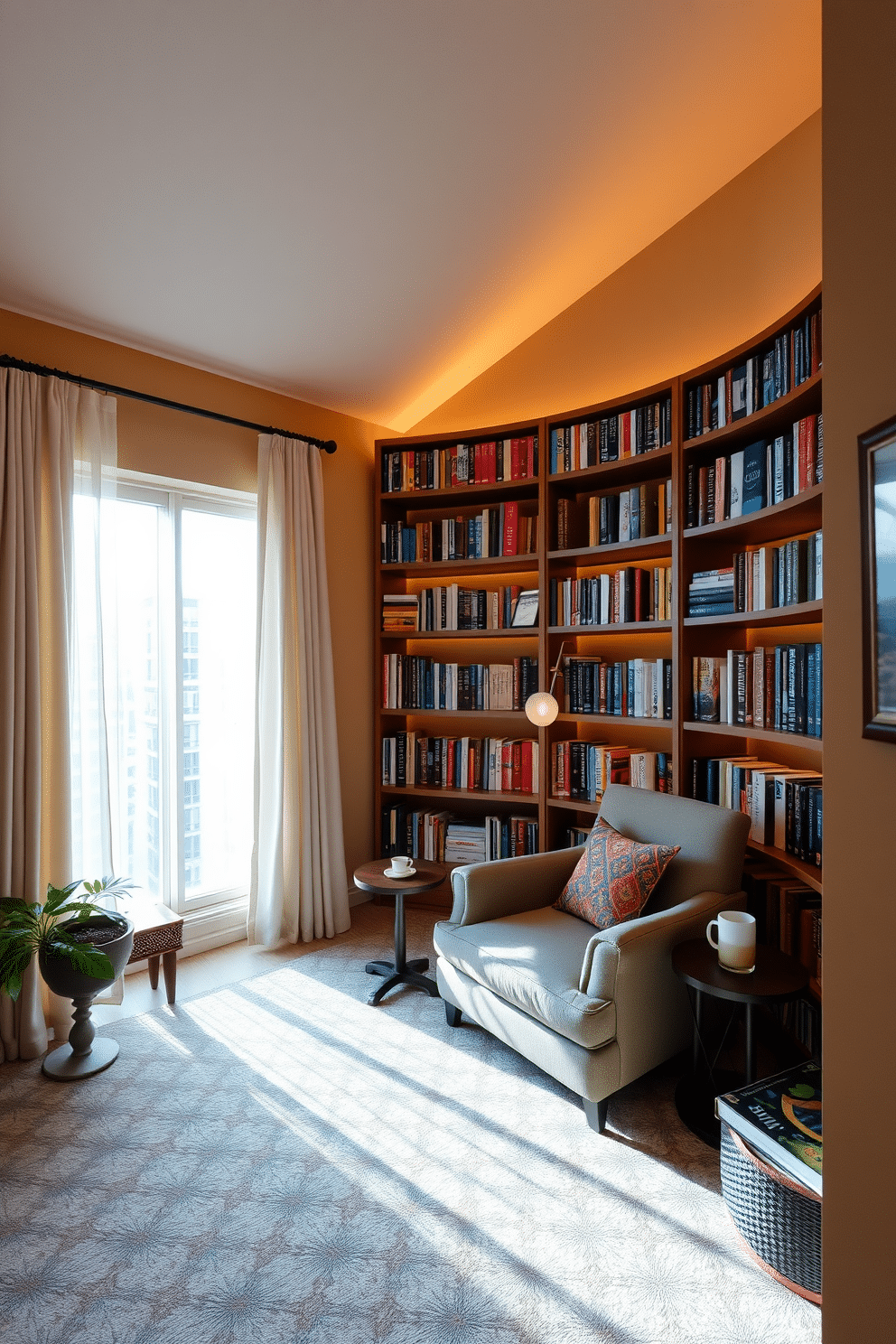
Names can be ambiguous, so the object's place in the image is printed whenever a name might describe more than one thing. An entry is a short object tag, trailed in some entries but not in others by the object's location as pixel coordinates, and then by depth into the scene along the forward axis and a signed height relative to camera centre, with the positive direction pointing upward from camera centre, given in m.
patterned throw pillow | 2.41 -0.70
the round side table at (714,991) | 1.90 -0.83
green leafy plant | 2.27 -0.85
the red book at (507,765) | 3.72 -0.47
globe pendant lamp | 3.00 -0.15
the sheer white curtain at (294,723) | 3.50 -0.23
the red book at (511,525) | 3.69 +0.75
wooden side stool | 2.82 -1.02
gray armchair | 2.08 -0.89
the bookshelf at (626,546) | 2.54 +0.55
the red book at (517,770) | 3.71 -0.49
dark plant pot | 2.37 -1.06
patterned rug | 1.52 -1.33
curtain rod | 2.63 +1.15
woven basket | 1.54 -1.20
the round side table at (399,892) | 2.87 -0.85
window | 3.22 -0.06
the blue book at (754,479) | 2.61 +0.70
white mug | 2.00 -0.75
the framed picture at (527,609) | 3.62 +0.32
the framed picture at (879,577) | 1.00 +0.13
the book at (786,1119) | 1.53 -1.02
